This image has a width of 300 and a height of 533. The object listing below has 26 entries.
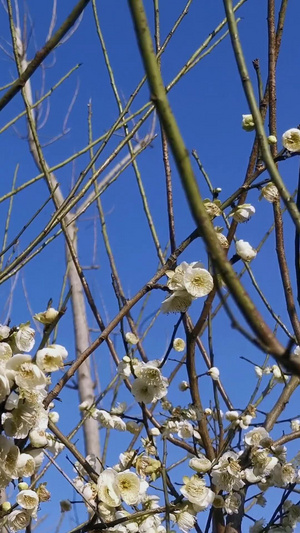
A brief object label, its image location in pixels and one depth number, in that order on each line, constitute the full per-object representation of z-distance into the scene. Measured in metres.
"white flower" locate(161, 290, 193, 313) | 0.71
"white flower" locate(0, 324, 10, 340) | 0.63
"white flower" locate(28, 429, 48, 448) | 0.66
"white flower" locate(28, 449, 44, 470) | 0.67
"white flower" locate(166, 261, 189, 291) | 0.71
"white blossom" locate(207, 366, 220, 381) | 0.86
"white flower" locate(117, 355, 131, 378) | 0.80
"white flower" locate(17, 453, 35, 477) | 0.64
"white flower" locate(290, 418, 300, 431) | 0.90
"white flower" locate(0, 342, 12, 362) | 0.62
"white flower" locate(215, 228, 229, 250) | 0.74
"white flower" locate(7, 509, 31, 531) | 0.69
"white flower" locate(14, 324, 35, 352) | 0.63
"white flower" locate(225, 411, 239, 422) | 0.85
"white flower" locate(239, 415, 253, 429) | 0.84
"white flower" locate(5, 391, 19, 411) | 0.62
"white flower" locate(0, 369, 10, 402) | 0.61
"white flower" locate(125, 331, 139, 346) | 0.82
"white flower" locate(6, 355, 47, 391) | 0.62
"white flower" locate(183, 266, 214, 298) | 0.70
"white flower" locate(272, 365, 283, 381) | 0.93
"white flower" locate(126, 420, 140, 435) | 0.85
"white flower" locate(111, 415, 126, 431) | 0.84
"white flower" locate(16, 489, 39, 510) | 0.70
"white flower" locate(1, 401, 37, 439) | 0.63
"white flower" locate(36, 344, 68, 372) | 0.64
